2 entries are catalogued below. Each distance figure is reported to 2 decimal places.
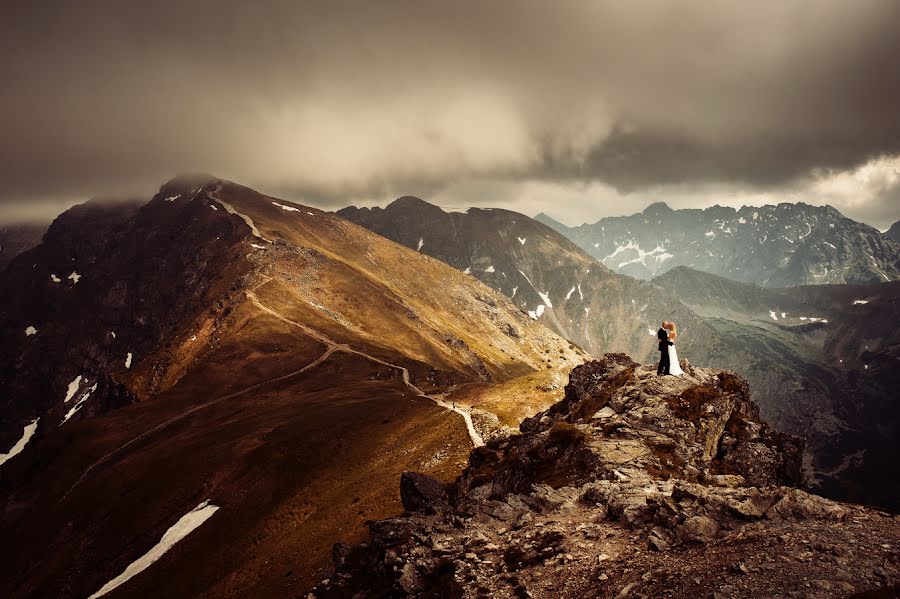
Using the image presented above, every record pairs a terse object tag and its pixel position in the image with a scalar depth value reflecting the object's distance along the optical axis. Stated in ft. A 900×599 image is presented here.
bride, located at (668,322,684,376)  121.29
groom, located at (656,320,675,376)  114.62
